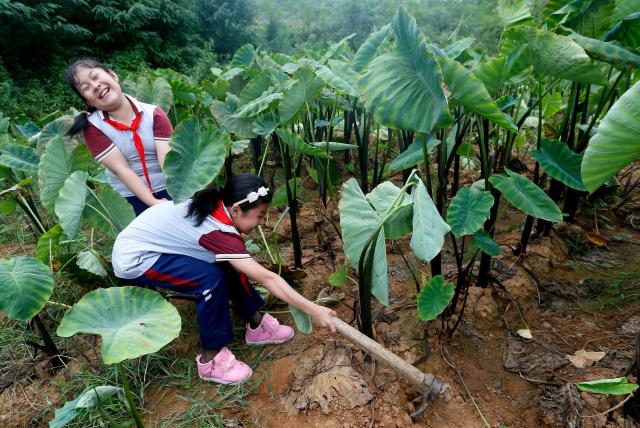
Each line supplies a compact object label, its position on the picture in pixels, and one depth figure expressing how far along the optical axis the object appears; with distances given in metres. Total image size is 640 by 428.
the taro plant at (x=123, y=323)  0.97
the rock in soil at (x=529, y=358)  1.37
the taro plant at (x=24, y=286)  1.16
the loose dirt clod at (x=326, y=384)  1.28
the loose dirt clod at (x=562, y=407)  1.18
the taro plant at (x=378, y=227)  1.01
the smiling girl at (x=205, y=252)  1.31
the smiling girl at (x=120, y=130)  1.56
